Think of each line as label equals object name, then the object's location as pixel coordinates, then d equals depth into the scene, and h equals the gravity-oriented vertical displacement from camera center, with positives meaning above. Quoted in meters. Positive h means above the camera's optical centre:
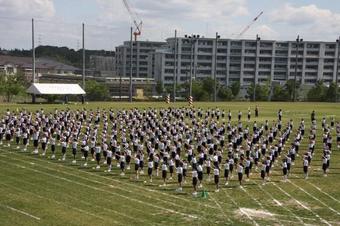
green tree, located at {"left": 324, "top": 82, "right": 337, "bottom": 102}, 84.81 -0.13
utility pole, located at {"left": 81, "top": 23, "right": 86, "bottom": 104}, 71.06 +7.37
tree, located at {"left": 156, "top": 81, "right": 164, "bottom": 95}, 93.12 -0.13
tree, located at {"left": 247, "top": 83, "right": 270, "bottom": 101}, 85.31 -0.41
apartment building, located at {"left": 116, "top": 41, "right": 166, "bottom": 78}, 142.62 +8.28
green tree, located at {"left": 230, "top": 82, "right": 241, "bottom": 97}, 85.94 +0.13
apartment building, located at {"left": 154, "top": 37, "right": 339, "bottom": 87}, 125.75 +7.74
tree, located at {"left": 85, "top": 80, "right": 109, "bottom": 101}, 78.12 -0.93
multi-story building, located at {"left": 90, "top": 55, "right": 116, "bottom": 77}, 163.50 +7.63
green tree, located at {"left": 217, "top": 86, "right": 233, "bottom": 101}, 84.00 -0.76
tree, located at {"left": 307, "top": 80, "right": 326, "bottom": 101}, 86.44 -0.19
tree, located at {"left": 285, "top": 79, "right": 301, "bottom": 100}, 86.19 +0.58
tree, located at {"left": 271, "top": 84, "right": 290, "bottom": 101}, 86.38 -0.54
